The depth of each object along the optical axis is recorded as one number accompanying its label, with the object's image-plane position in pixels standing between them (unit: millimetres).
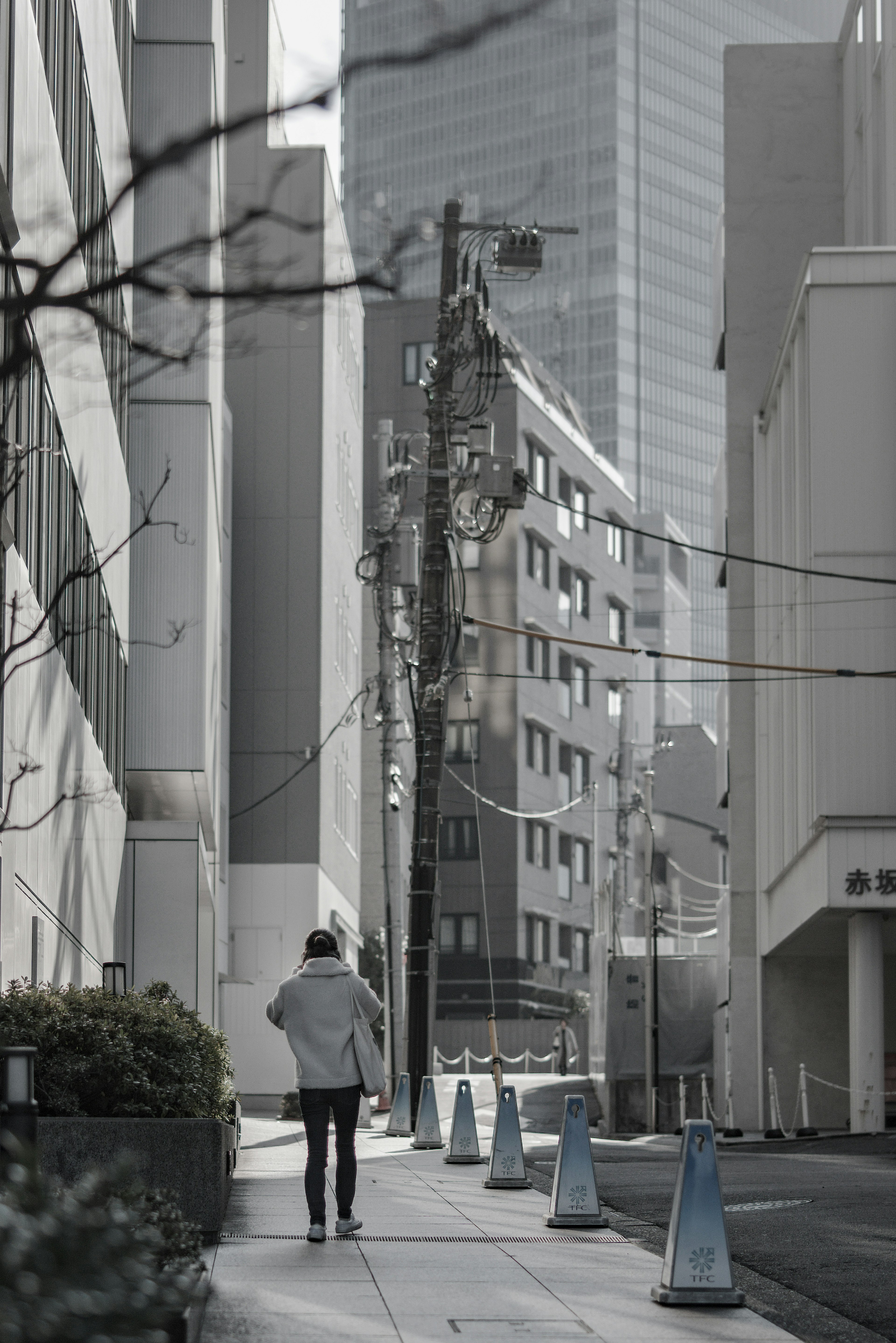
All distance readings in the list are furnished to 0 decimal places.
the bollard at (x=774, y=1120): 29391
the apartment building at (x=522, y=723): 78938
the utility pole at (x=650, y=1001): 38438
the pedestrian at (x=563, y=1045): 58719
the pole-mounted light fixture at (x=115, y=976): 19812
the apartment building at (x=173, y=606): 27656
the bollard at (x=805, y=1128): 29234
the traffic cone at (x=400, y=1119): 25047
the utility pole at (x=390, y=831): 31812
